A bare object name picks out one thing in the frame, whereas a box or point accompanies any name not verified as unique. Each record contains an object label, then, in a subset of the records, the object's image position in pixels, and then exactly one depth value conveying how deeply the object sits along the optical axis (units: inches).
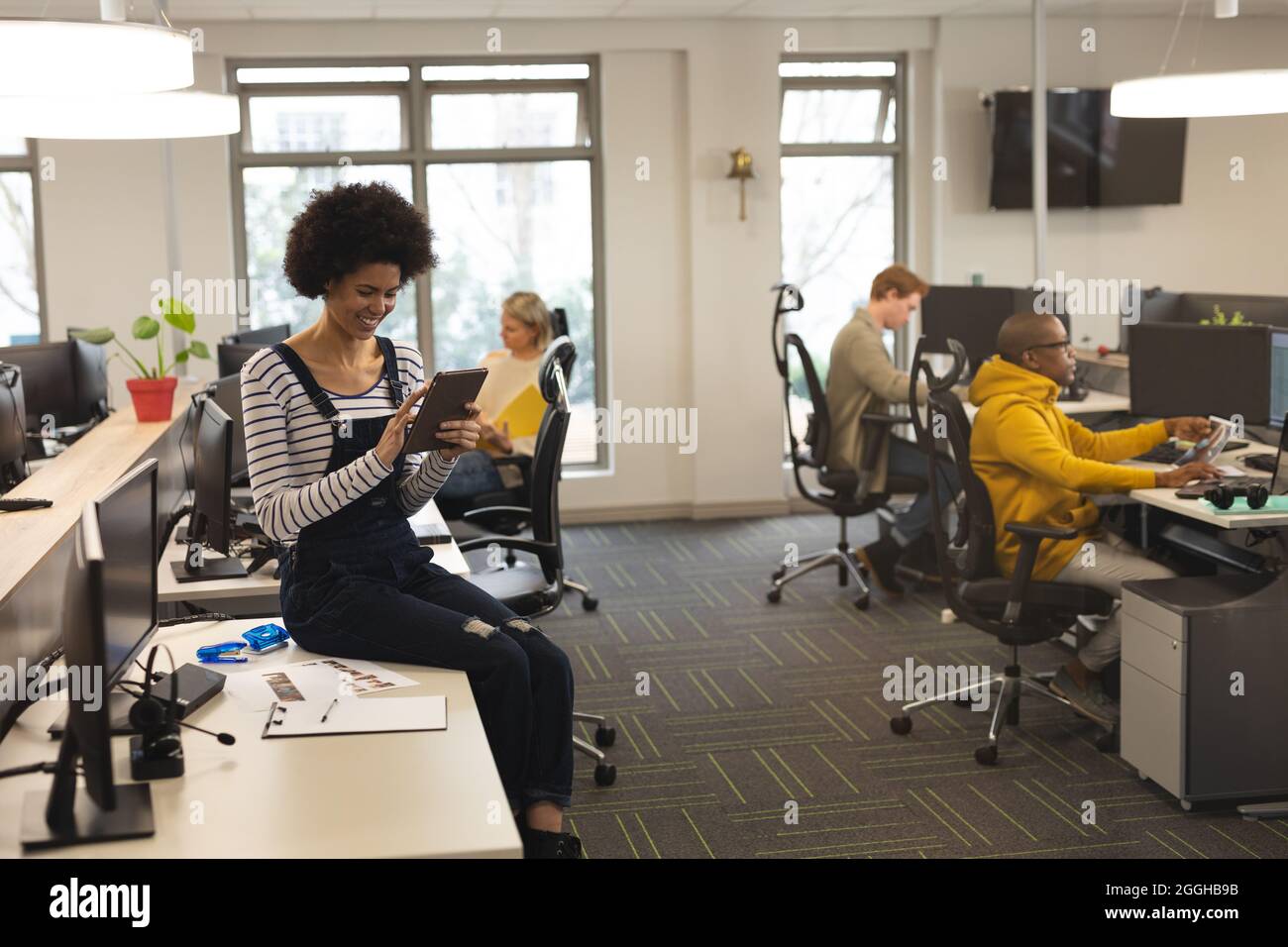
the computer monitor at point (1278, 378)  171.5
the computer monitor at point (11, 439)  162.4
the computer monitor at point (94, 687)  70.3
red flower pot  188.4
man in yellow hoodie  153.0
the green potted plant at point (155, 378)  189.0
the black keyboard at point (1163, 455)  177.9
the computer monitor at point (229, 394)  166.9
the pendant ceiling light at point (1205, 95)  155.6
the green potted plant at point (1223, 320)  209.2
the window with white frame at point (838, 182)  302.4
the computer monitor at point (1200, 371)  176.9
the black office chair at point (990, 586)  150.9
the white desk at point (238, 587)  124.2
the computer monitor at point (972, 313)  253.6
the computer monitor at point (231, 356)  200.1
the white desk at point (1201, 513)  139.7
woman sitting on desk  103.0
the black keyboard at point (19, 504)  126.1
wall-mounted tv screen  289.0
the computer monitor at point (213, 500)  126.0
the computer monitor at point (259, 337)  218.4
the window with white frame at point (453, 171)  285.4
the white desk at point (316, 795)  72.5
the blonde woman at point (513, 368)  208.5
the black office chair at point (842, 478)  225.0
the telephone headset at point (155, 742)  81.7
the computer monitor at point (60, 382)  213.8
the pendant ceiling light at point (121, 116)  126.9
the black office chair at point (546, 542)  145.7
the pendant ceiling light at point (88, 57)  90.0
